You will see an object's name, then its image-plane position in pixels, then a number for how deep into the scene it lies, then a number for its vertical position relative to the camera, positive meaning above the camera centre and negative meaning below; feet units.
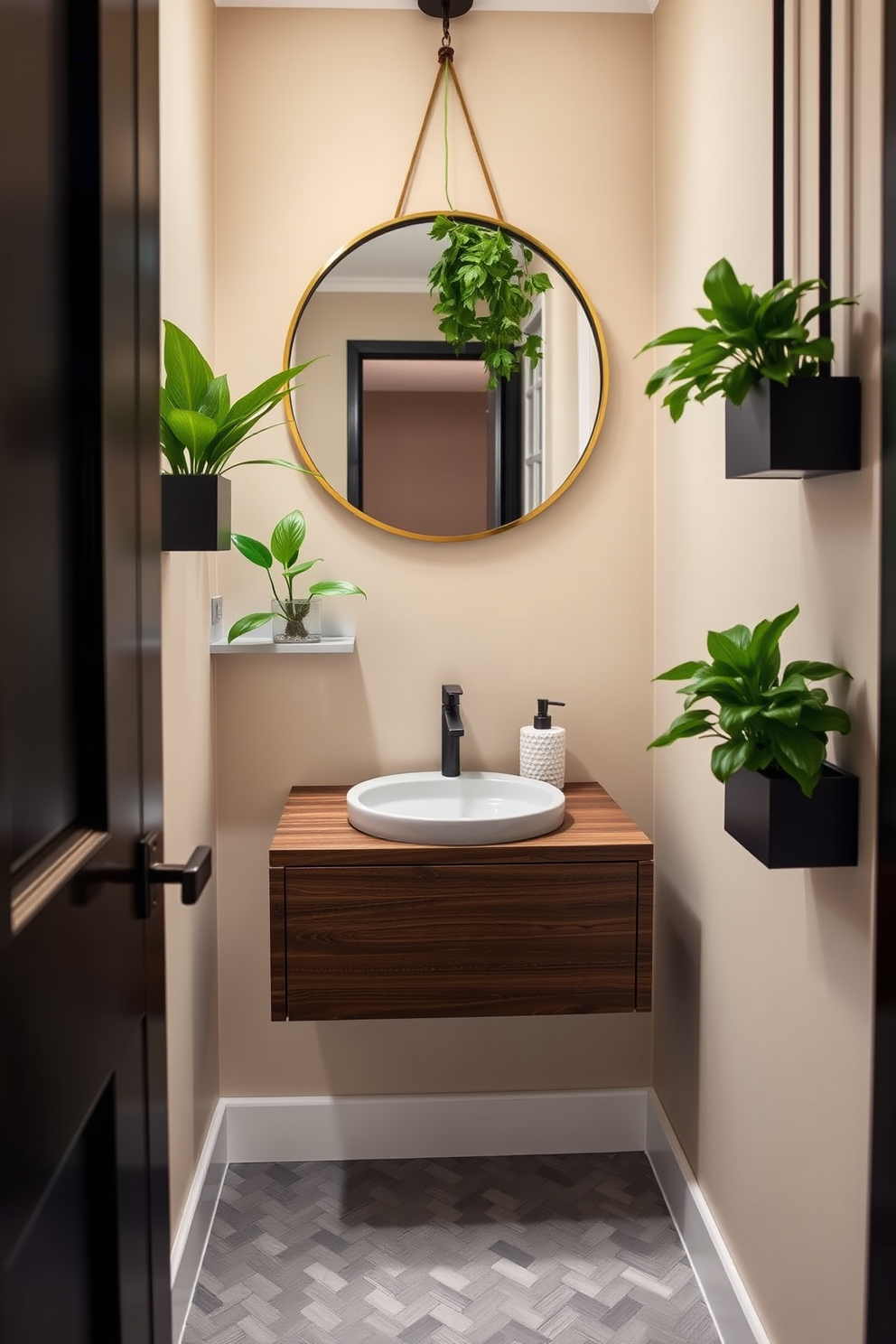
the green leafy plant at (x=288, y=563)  7.11 +0.55
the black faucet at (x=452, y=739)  7.30 -0.62
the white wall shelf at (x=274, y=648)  7.08 -0.01
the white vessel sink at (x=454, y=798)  7.00 -1.00
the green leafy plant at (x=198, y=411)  5.25 +1.17
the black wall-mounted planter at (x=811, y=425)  4.05 +0.82
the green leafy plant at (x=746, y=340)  4.03 +1.14
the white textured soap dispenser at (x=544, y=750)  7.40 -0.70
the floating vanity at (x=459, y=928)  6.29 -1.63
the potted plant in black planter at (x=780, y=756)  4.10 -0.41
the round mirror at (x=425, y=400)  7.47 +1.68
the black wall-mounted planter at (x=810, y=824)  4.12 -0.67
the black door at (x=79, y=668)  2.27 -0.05
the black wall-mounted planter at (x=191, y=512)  5.34 +0.65
